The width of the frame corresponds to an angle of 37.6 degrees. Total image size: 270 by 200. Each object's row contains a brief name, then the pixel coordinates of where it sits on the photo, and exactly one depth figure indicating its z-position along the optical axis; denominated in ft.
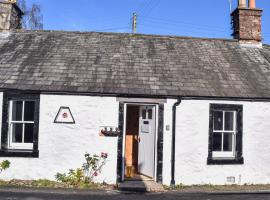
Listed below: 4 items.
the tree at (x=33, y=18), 129.29
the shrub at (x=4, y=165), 39.29
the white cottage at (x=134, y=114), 40.45
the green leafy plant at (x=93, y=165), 40.01
